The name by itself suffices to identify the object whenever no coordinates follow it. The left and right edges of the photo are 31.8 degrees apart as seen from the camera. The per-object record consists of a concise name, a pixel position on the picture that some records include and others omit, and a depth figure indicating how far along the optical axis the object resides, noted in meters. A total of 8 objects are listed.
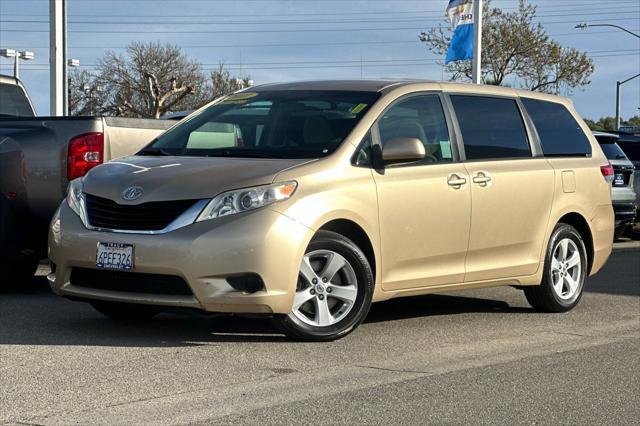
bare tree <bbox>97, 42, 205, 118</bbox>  62.34
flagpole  25.05
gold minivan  6.82
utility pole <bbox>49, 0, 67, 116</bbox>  20.62
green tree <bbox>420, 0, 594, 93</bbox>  53.09
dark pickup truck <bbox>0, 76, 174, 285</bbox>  8.87
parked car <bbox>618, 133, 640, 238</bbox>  19.50
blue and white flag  26.30
